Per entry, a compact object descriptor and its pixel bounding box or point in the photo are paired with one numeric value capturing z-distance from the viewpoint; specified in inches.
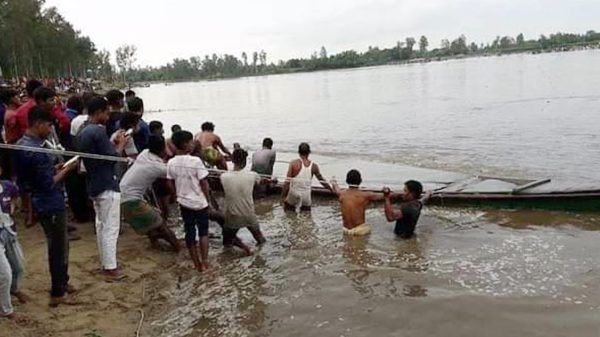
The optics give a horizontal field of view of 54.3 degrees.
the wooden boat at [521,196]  357.7
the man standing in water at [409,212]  335.0
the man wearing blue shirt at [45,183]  211.0
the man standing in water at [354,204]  325.7
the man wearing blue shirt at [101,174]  240.8
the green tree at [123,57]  5743.1
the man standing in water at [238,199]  301.9
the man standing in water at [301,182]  395.5
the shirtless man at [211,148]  408.4
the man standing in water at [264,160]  452.4
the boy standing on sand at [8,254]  194.9
